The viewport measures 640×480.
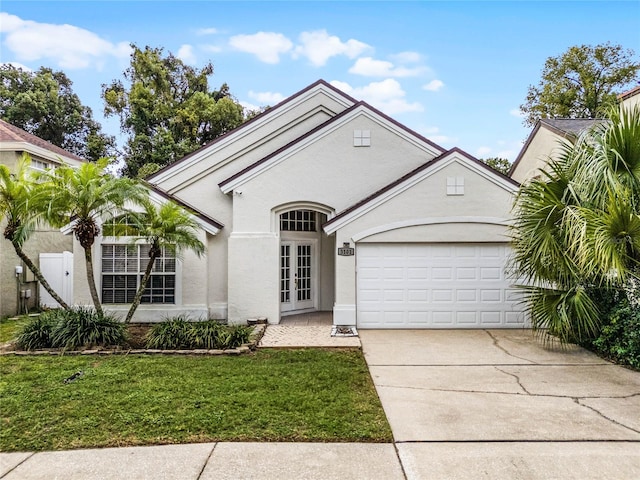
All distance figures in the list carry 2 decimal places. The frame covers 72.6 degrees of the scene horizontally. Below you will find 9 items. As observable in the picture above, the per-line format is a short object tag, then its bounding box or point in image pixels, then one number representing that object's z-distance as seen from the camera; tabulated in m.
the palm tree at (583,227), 7.16
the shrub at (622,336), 7.92
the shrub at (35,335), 9.29
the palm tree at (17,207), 9.20
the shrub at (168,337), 9.30
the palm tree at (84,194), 9.09
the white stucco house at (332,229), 11.71
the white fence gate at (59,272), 14.65
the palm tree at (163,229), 9.89
